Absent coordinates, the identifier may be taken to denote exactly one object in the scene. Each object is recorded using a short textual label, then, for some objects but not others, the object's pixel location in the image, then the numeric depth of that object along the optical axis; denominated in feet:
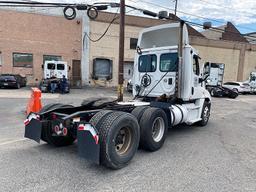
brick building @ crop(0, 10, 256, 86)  78.43
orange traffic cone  27.07
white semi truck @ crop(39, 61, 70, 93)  69.41
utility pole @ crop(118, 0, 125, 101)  34.68
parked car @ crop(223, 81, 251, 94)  86.28
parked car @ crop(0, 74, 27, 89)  65.62
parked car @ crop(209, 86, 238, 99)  69.36
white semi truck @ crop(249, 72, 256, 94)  90.38
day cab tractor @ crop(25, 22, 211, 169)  13.39
